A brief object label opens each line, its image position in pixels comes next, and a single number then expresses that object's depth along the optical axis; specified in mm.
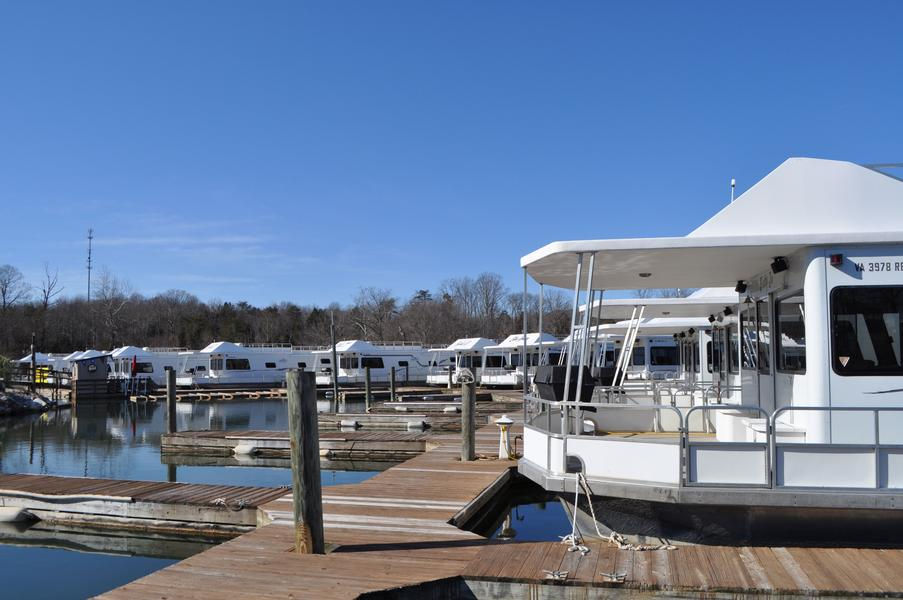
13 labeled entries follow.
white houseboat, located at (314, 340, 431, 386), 53875
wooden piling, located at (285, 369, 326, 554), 7504
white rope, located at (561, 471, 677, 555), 7637
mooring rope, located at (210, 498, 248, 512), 10555
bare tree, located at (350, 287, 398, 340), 89062
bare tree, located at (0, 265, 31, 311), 88562
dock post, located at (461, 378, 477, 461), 12977
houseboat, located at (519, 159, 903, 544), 7418
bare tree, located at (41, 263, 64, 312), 91750
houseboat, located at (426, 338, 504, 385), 50431
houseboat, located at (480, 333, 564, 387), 46156
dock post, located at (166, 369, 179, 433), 21406
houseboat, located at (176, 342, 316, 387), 52438
